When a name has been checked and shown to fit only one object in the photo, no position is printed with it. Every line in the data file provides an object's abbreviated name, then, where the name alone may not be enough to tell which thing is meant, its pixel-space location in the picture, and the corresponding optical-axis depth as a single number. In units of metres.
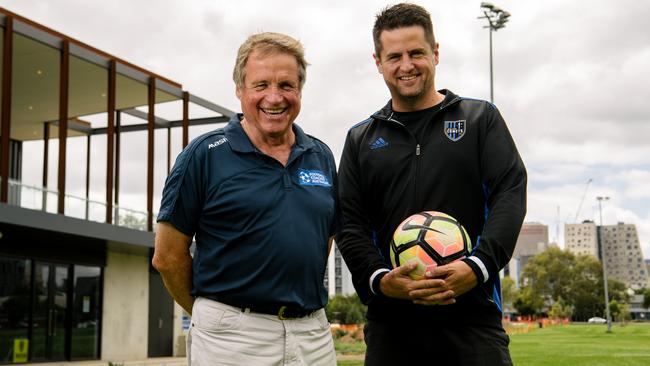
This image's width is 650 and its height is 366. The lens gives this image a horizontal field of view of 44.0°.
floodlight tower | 28.28
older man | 3.72
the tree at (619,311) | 81.94
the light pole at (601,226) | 51.00
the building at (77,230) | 21.89
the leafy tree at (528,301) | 103.81
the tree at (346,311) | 38.08
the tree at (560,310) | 89.31
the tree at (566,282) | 103.75
